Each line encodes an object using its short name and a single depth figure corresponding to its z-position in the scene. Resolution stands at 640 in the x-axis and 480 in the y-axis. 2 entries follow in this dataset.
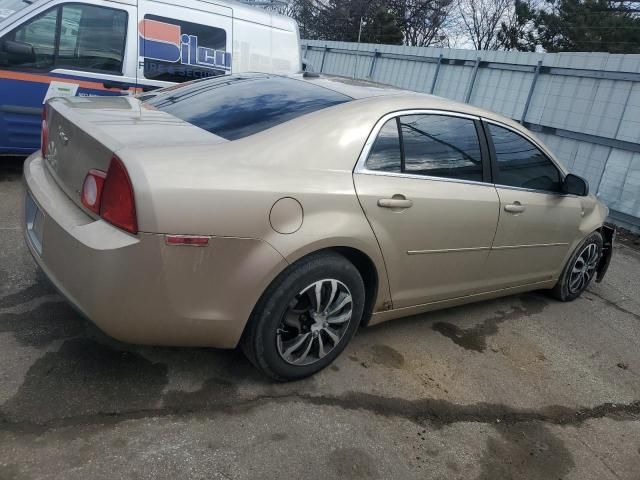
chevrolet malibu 2.23
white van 5.28
